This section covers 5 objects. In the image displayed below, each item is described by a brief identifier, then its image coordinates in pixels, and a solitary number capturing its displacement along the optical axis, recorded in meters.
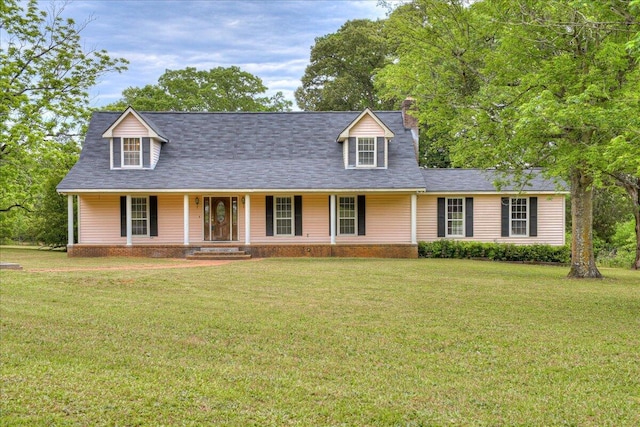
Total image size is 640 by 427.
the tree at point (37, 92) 19.86
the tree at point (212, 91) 40.66
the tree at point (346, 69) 40.66
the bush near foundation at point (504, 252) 21.42
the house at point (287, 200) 21.33
